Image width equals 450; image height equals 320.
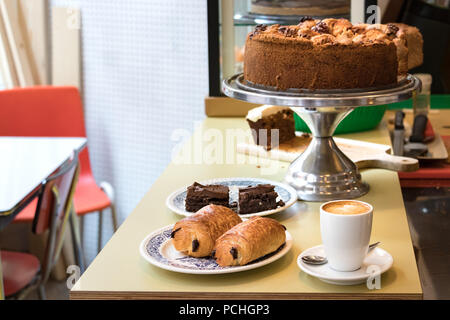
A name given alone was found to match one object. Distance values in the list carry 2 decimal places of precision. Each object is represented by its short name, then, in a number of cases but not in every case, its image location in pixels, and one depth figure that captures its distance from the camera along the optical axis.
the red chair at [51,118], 2.73
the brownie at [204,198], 1.30
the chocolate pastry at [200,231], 1.08
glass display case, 2.16
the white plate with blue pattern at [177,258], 1.05
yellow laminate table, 1.02
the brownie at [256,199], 1.29
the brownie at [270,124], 1.76
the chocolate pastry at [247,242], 1.05
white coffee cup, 1.02
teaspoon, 1.07
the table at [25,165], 1.80
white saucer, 1.02
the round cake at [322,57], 1.33
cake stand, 1.32
